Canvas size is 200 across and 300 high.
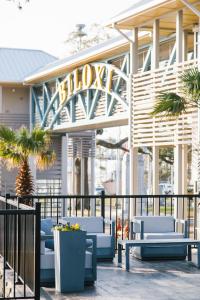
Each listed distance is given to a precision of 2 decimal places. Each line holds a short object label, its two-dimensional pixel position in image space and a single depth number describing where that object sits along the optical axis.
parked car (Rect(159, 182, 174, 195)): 46.68
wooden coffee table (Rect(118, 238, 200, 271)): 11.14
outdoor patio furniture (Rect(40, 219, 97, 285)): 9.66
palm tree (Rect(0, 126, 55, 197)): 23.91
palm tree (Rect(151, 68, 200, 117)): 13.23
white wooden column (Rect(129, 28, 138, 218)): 18.66
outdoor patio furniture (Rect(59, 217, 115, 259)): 11.83
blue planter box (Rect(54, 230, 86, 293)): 9.30
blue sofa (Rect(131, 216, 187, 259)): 11.97
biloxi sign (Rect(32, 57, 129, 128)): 21.70
